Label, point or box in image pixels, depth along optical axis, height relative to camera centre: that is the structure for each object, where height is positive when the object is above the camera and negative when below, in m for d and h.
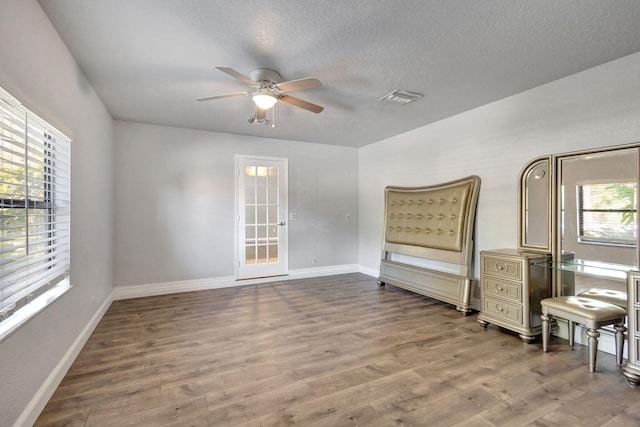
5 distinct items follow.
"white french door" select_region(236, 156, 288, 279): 4.86 -0.05
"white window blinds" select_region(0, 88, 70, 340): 1.48 +0.00
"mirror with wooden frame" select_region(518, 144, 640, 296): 2.42 -0.02
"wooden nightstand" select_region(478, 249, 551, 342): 2.76 -0.77
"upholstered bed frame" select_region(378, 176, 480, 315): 3.59 -0.38
